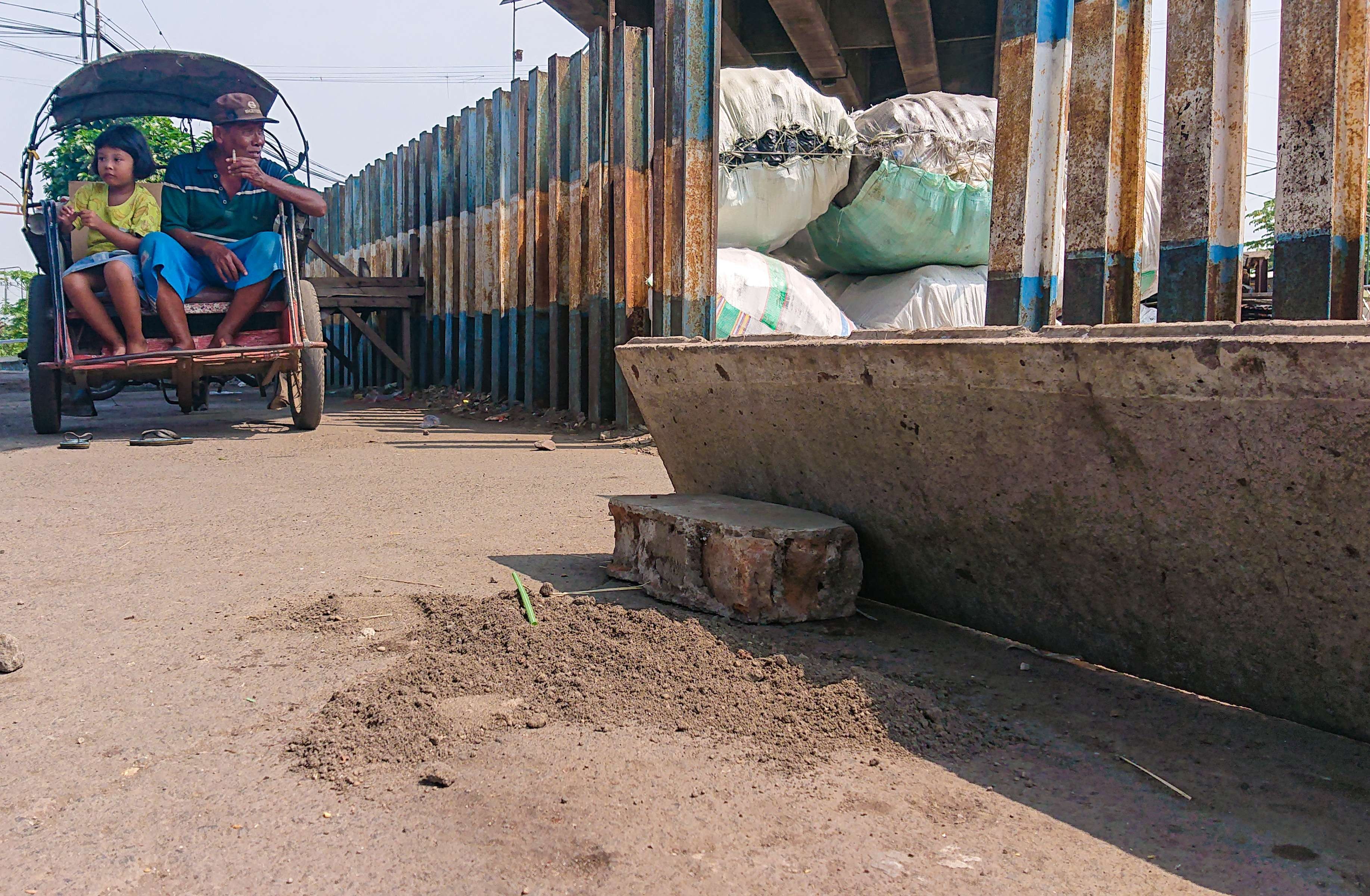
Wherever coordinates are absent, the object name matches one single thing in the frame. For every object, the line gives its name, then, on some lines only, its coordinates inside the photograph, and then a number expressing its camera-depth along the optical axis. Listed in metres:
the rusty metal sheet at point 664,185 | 6.39
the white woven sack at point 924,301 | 7.72
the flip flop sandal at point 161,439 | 6.12
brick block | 2.45
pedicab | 6.11
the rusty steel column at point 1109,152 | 3.96
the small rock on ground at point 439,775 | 1.66
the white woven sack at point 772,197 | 7.13
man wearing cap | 6.15
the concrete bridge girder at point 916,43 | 11.46
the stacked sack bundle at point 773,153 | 7.12
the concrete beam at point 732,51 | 12.24
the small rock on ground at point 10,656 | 2.12
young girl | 5.98
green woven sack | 7.51
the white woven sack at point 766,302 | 6.78
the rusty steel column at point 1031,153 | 4.21
